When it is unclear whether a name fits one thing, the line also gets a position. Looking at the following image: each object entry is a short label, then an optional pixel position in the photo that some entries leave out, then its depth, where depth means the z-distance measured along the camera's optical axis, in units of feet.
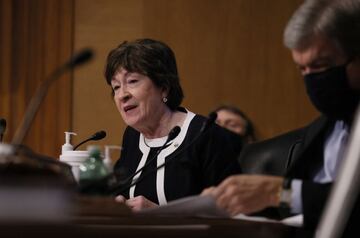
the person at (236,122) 28.94
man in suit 11.63
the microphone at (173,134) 14.25
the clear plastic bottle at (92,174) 12.39
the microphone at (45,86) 10.83
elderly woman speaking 17.28
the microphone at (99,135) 17.23
